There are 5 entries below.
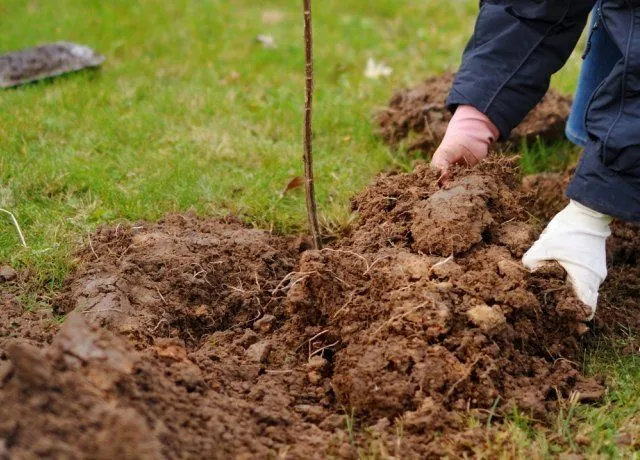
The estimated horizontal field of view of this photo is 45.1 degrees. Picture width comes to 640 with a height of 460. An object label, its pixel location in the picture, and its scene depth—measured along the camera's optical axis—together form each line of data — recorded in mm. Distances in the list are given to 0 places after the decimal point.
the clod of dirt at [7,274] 2766
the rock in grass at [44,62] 4555
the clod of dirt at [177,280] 2482
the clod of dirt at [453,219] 2494
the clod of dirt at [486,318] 2244
